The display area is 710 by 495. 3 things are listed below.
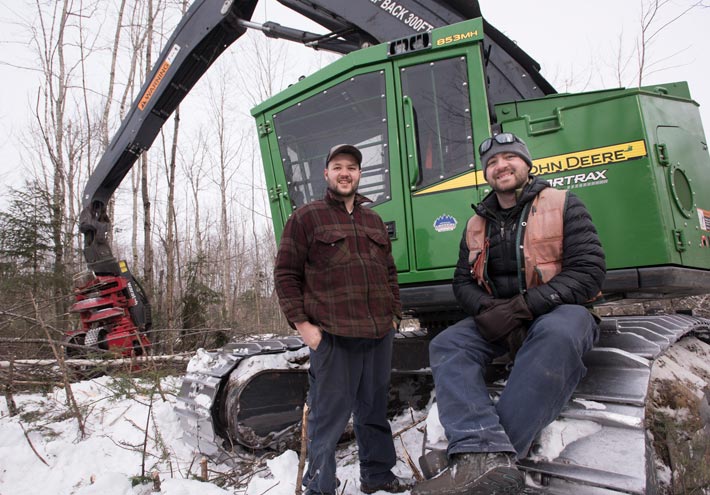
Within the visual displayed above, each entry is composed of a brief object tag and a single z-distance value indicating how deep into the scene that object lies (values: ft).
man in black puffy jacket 5.61
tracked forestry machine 9.26
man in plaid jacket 8.14
